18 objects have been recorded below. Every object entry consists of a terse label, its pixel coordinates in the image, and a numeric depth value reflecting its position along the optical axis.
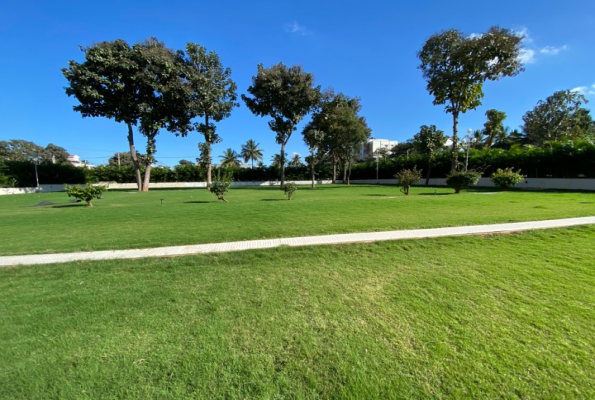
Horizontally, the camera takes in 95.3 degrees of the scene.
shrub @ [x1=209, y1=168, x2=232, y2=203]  15.52
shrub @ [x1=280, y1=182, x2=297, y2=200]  15.74
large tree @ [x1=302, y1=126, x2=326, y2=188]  30.48
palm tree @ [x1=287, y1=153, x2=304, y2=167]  58.55
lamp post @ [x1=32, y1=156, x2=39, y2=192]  32.91
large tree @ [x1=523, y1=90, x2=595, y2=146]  40.59
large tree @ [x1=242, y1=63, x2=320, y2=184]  31.66
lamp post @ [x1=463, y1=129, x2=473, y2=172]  25.16
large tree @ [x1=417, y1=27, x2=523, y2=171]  22.94
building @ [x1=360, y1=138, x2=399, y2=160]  99.38
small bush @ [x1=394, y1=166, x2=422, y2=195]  16.19
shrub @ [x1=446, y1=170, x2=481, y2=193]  16.45
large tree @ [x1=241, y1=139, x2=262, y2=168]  66.19
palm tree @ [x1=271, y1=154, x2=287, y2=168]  48.68
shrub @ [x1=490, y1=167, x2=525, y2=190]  17.64
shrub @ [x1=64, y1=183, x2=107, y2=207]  13.63
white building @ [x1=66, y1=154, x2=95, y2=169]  73.41
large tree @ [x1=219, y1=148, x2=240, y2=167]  61.41
